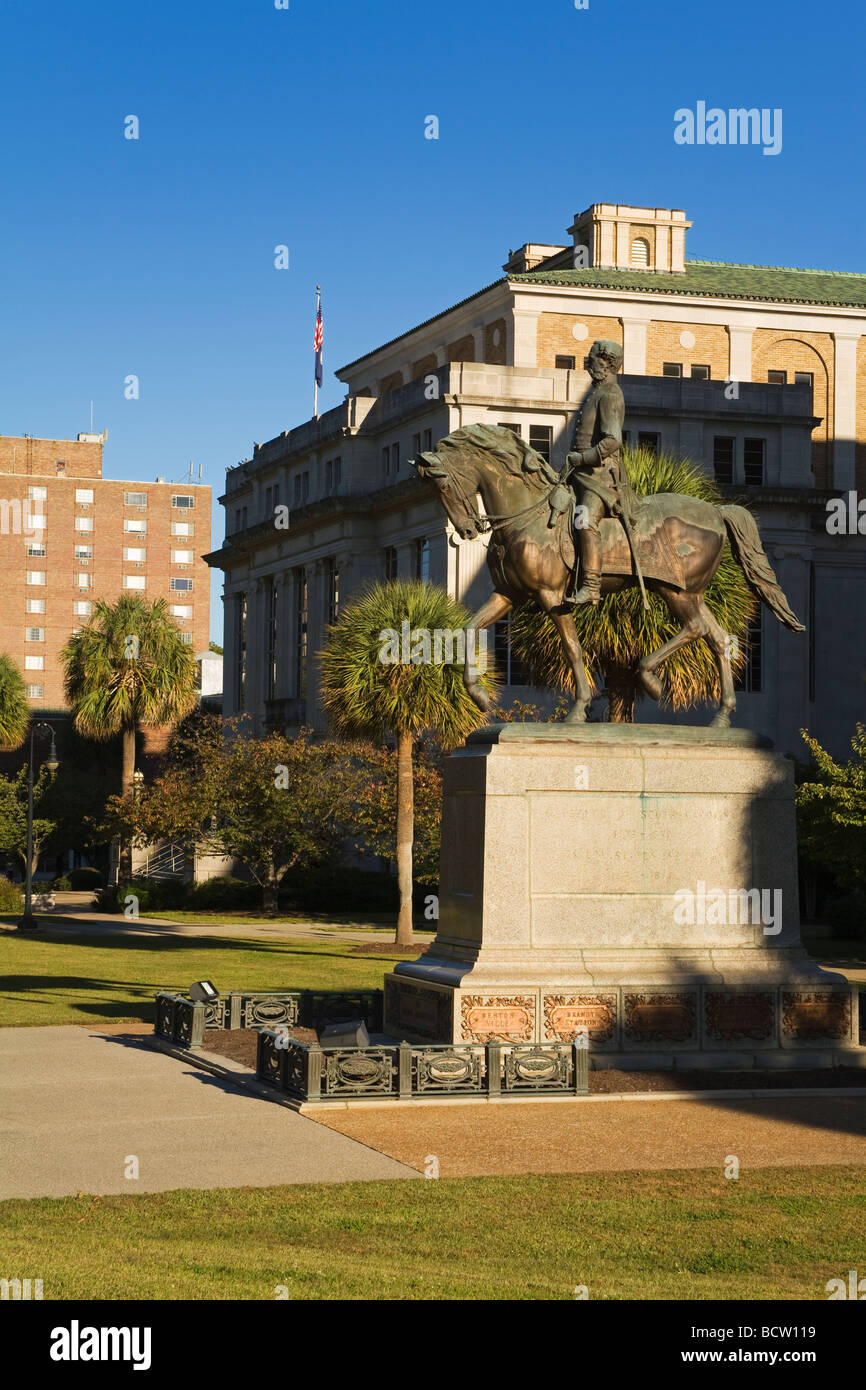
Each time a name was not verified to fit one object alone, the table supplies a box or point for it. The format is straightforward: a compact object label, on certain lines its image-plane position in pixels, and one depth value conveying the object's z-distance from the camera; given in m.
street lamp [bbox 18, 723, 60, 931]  47.44
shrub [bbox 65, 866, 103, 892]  81.38
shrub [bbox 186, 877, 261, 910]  61.34
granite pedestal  17.22
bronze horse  18.28
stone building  66.31
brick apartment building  138.62
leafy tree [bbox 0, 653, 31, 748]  79.56
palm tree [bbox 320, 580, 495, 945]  37.34
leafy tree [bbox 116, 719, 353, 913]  56.06
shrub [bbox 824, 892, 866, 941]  50.16
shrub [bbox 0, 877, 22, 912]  57.31
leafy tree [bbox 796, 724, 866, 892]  38.62
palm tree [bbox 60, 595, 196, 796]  63.31
